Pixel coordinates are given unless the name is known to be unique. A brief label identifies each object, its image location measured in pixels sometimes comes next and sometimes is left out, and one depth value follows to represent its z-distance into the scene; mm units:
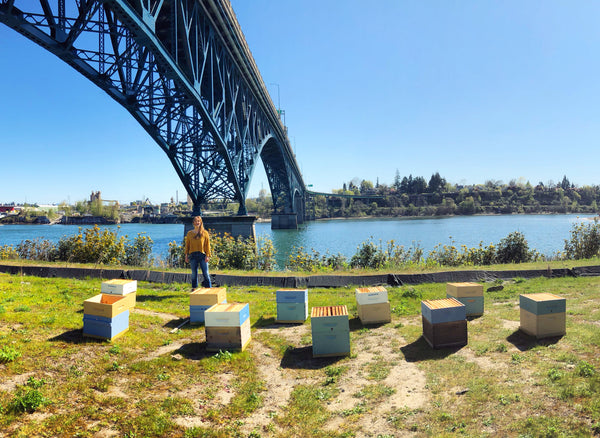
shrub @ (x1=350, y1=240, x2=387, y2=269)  15617
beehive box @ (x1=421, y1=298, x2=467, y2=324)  6094
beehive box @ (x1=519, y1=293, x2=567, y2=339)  6027
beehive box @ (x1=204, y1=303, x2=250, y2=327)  6180
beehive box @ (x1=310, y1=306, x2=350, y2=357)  6125
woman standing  9711
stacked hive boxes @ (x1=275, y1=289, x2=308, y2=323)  8109
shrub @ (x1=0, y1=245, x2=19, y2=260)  16344
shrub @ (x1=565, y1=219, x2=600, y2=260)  16812
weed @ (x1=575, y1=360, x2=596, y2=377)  4474
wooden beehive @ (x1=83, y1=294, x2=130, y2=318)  6059
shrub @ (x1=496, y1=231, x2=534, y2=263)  16453
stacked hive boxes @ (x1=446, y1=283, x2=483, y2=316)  7730
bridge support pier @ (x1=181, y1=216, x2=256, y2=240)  29891
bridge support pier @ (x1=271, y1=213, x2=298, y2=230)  71000
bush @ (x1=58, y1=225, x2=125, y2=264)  15492
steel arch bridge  13375
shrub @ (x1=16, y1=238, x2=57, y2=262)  16094
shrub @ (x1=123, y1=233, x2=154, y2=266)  15758
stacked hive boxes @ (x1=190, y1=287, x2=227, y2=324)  7598
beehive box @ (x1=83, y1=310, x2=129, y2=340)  6039
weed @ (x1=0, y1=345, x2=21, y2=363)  4844
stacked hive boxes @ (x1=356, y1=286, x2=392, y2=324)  7758
